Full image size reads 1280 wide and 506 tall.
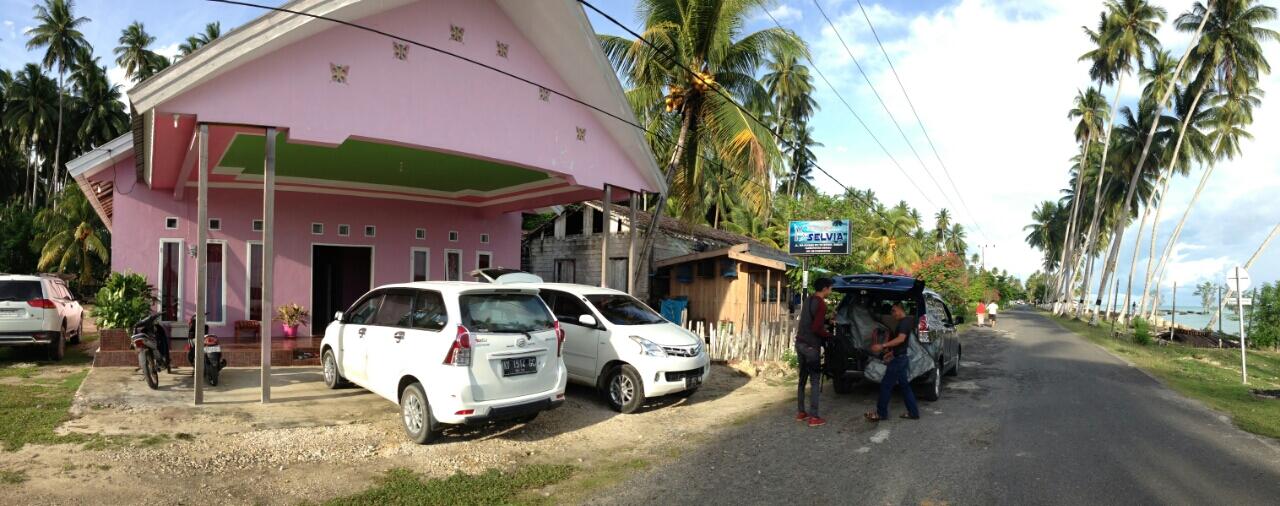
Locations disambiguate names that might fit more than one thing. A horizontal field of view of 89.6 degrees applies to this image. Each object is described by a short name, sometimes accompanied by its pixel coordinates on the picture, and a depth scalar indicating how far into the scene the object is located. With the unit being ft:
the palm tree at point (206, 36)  135.13
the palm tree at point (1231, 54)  101.86
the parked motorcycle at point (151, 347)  26.91
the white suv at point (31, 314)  33.24
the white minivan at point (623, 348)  27.12
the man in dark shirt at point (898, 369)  25.81
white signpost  43.86
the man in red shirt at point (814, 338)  25.30
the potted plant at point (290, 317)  41.97
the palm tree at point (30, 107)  129.59
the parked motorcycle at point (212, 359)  27.78
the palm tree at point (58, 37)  132.26
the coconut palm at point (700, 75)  46.55
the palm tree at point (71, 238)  92.79
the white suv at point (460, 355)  20.43
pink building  26.30
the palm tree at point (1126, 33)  122.42
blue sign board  45.53
